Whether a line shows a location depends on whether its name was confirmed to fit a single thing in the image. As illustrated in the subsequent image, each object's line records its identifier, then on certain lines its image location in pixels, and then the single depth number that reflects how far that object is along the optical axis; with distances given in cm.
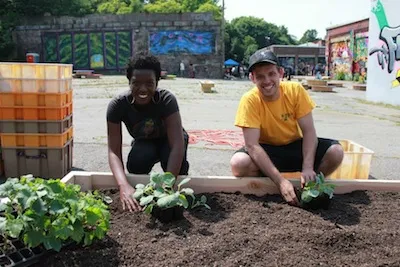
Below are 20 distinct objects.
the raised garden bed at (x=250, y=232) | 210
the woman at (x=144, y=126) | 293
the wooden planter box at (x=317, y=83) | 2151
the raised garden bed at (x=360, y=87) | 2270
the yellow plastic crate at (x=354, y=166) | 384
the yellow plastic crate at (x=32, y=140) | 450
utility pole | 3216
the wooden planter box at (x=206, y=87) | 1802
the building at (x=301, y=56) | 4956
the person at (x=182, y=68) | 3181
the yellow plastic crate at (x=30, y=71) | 434
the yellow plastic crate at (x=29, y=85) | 438
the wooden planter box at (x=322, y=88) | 2069
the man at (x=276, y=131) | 307
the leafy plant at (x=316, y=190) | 269
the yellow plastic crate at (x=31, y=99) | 440
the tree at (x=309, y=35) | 11296
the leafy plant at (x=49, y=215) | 195
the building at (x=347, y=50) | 2892
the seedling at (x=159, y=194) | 242
